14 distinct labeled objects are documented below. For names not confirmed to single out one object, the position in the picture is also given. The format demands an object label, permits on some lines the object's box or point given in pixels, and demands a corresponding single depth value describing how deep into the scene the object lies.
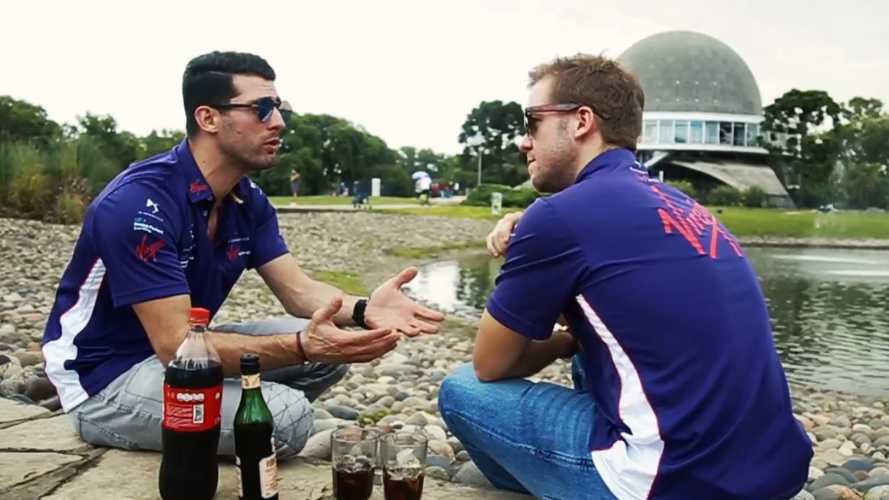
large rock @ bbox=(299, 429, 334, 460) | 3.47
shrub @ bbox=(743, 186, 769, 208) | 56.94
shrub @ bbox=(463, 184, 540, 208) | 41.41
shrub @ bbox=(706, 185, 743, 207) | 55.75
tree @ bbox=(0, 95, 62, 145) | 41.00
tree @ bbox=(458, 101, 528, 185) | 61.28
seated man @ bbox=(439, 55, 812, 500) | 2.18
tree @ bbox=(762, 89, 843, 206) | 56.53
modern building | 69.94
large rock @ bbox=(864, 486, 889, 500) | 3.57
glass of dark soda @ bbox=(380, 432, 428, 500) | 2.63
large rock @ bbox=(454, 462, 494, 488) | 3.23
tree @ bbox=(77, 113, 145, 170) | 23.58
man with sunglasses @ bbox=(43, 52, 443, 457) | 2.80
